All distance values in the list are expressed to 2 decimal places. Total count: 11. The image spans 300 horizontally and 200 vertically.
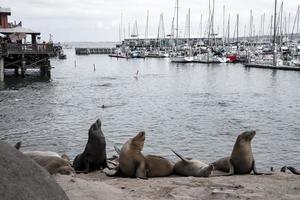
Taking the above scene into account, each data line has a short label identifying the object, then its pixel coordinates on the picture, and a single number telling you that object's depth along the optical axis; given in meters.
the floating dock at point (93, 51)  170.25
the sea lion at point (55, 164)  10.31
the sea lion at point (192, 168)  11.39
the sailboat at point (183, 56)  97.39
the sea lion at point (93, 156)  12.18
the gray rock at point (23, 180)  4.18
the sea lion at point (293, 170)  12.30
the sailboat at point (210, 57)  92.41
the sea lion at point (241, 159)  12.03
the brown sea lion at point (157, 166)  11.39
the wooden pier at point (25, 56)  49.65
